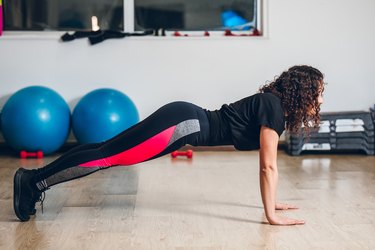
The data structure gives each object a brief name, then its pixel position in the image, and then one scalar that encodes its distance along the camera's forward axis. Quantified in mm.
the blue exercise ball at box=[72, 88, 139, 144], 4793
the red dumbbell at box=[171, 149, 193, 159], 4938
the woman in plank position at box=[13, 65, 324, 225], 2936
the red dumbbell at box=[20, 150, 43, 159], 4902
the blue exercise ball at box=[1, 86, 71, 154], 4773
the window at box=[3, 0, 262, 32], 5324
